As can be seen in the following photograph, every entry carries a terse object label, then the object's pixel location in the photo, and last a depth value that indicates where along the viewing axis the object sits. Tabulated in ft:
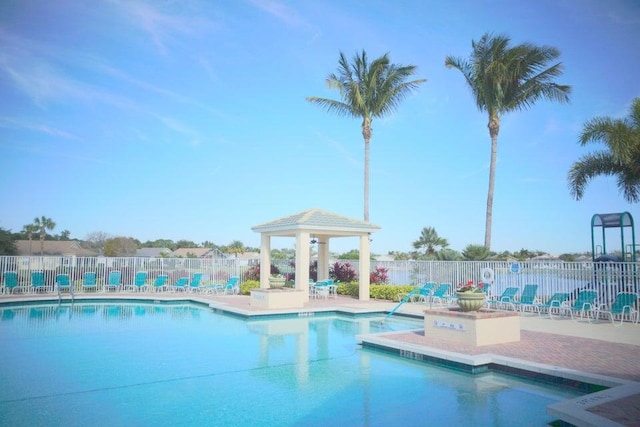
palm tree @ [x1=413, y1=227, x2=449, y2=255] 143.13
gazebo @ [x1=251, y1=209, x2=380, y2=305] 63.31
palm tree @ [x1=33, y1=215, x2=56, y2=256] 234.91
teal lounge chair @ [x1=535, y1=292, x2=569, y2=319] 49.24
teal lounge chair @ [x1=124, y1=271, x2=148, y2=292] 78.43
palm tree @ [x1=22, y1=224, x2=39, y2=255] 234.58
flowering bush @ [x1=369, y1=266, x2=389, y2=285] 74.90
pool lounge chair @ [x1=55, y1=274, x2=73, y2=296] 69.28
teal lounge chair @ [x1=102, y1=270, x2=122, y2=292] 77.05
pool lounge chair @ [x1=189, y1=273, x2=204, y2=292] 78.29
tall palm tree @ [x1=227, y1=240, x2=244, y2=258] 270.07
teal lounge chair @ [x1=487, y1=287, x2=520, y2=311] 53.40
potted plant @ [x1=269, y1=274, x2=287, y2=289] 58.95
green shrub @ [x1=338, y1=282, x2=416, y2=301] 66.80
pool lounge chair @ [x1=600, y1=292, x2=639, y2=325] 42.96
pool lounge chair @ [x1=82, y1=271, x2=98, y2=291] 74.18
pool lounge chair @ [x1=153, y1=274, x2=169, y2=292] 78.02
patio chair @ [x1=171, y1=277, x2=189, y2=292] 78.40
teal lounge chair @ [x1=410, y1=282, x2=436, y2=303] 60.92
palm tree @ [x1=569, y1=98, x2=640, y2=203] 54.65
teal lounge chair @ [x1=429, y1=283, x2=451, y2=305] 59.57
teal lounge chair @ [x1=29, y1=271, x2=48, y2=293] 71.19
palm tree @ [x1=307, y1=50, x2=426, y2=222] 85.87
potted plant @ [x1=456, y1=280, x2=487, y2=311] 35.04
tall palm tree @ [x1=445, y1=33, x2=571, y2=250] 70.90
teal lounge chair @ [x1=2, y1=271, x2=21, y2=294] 69.87
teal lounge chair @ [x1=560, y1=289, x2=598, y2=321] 46.11
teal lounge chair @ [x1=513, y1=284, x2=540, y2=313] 51.65
